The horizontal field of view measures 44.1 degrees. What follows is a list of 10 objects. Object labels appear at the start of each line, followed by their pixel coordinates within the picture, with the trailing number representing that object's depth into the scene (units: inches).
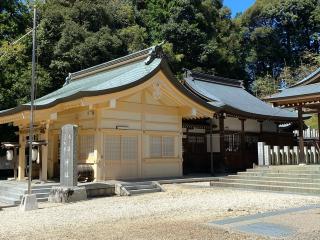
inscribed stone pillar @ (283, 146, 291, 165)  674.2
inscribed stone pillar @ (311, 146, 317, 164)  695.8
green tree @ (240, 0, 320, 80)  1831.9
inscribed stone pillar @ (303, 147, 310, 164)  673.8
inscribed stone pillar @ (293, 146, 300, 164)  682.8
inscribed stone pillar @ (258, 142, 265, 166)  661.5
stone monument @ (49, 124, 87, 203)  466.3
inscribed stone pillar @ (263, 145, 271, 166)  658.2
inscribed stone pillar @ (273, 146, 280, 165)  665.6
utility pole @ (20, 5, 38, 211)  412.2
